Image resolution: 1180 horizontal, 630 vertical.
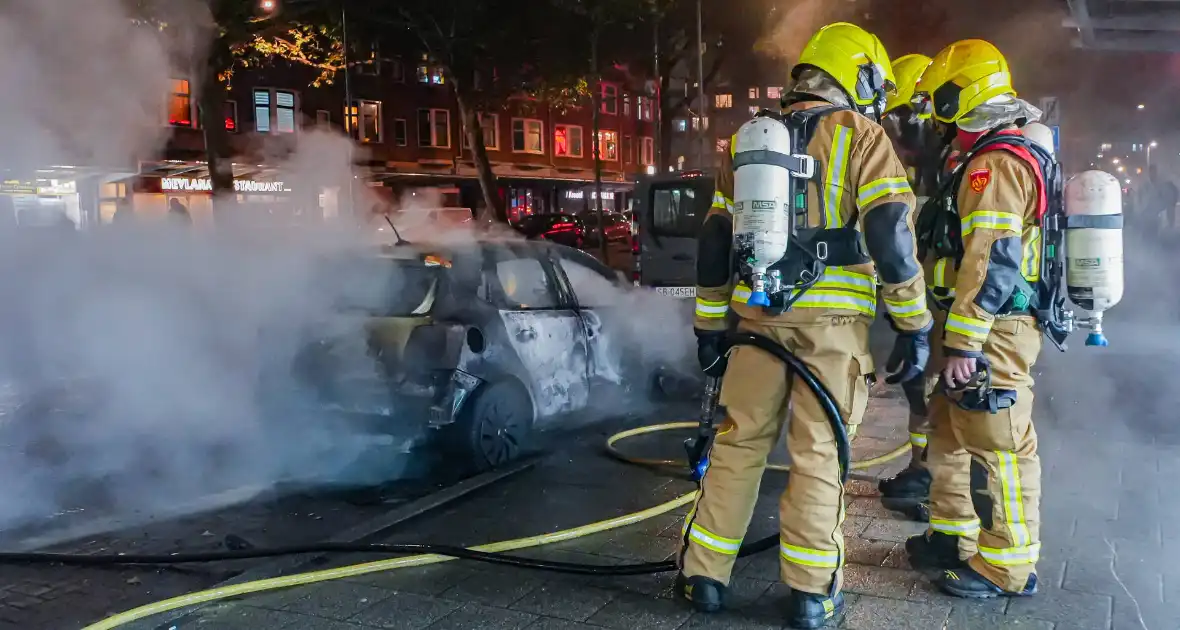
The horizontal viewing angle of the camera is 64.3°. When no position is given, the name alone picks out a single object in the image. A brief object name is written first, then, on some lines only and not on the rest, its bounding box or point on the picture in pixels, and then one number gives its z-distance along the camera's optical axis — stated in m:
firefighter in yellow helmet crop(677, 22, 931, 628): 3.31
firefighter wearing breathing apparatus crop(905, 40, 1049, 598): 3.45
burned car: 5.61
